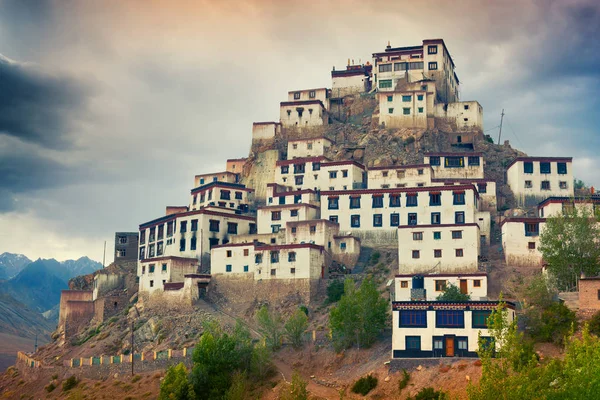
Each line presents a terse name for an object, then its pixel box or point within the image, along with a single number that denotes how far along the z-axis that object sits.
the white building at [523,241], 77.38
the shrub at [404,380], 60.12
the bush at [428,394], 56.53
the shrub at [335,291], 80.19
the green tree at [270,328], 74.88
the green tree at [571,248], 68.94
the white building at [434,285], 72.00
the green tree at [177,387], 66.00
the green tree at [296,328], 73.38
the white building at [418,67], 114.88
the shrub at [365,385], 61.52
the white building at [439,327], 62.66
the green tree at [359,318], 69.94
